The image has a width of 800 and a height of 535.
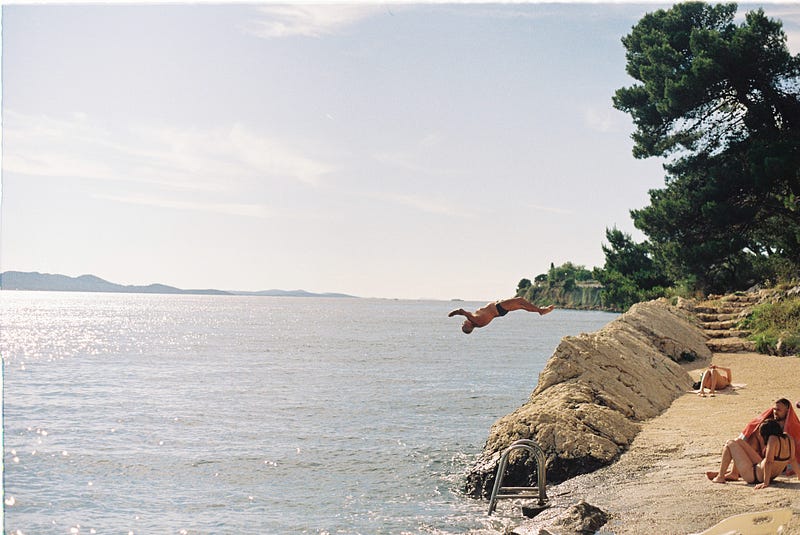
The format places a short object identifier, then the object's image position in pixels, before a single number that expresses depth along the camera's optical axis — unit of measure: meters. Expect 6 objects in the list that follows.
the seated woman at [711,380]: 16.19
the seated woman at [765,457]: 8.76
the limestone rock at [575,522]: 7.91
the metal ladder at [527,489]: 9.48
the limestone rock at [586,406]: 11.12
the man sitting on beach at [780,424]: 8.91
